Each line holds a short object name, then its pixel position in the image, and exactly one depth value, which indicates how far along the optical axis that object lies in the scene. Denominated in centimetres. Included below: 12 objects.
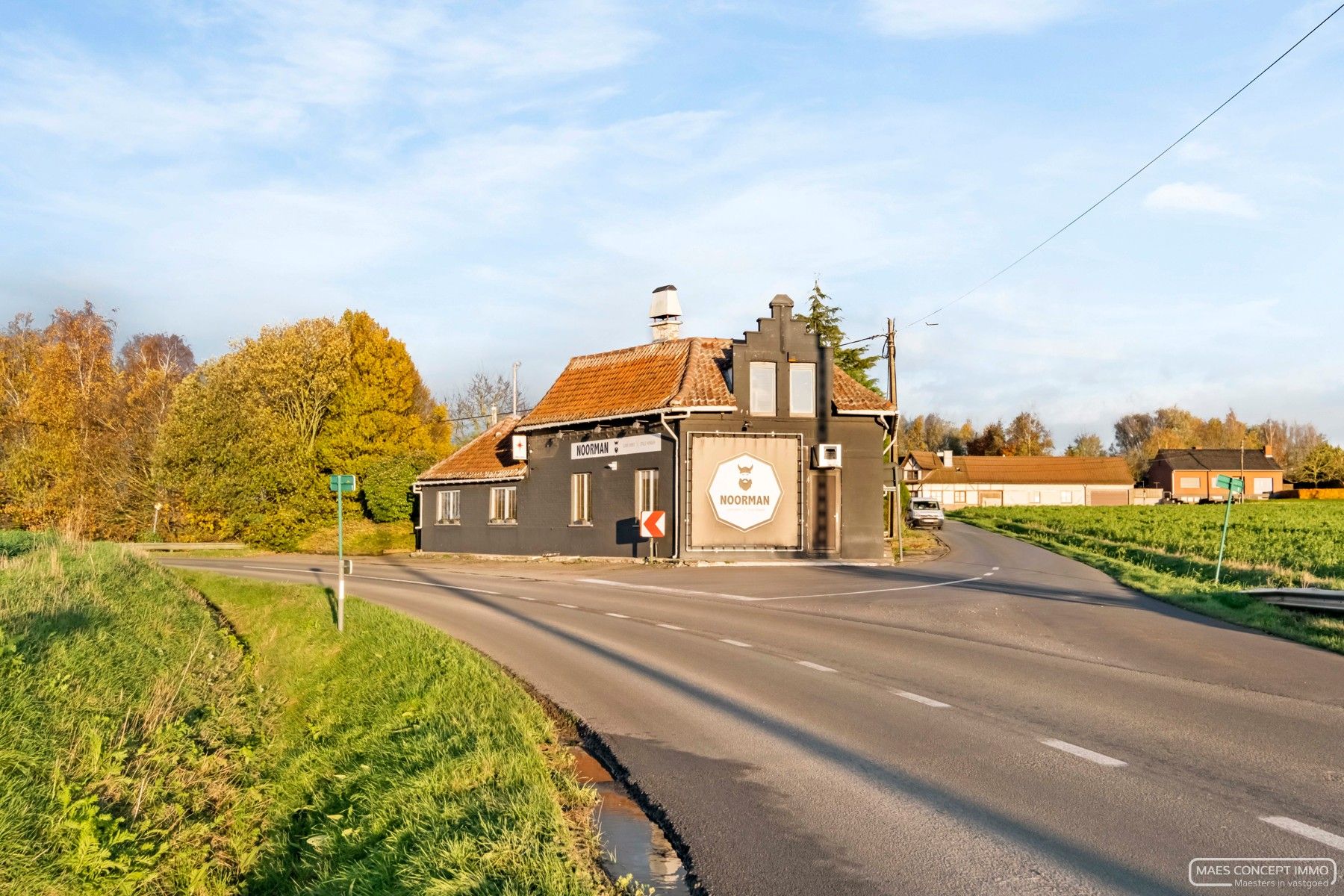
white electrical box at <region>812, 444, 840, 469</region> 3152
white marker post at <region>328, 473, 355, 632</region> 1478
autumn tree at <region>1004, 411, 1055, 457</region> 13888
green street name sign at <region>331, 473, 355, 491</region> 1470
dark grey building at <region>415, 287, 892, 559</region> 3081
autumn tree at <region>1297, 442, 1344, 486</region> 11550
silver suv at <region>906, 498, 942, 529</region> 6359
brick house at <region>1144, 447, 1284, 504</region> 12594
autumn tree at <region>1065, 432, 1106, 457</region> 15912
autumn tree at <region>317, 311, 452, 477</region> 4869
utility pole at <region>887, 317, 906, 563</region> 3312
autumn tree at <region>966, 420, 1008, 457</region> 13325
